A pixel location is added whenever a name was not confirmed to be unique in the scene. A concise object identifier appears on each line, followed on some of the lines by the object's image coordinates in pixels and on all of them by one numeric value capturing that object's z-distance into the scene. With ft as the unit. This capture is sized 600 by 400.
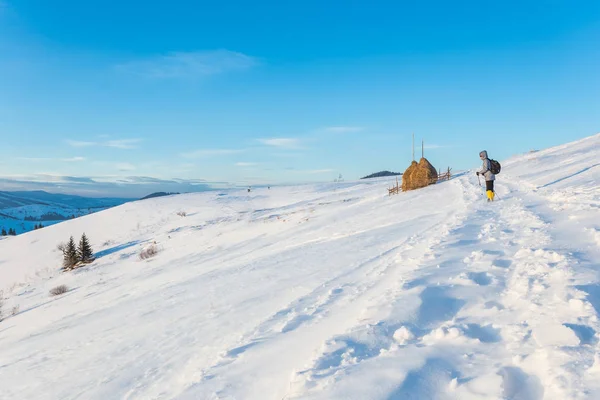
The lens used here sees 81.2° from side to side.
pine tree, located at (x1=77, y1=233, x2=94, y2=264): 110.88
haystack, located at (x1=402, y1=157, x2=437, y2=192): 106.63
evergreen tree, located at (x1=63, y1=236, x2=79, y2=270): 110.52
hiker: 50.11
